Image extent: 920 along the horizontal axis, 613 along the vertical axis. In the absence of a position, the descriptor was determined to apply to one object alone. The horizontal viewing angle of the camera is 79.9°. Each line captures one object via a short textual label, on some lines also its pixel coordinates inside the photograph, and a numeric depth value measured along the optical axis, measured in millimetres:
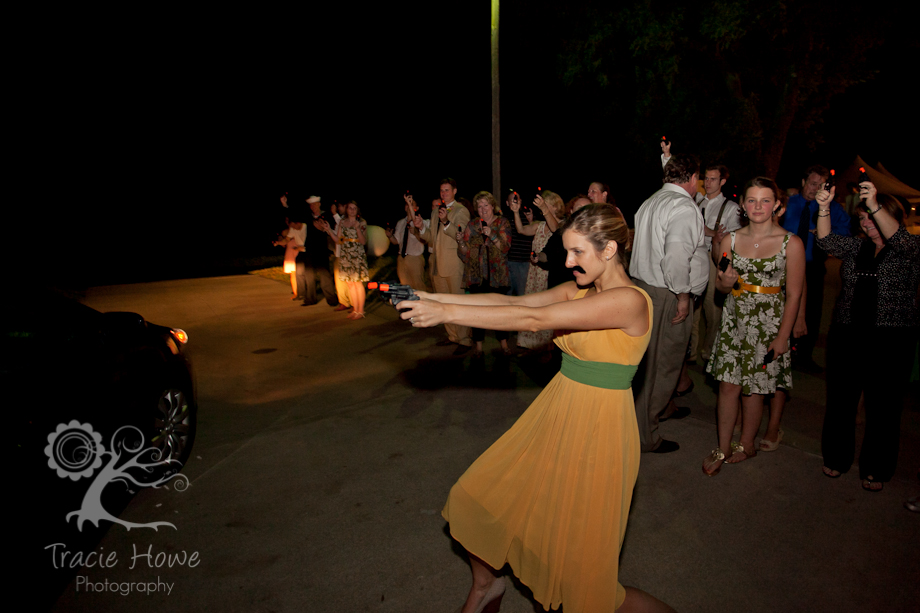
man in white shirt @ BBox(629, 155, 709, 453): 4234
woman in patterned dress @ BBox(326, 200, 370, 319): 9766
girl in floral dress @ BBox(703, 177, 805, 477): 3916
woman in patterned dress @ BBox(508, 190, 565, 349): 6309
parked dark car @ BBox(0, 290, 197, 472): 3117
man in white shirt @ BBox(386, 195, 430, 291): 9117
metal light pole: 10727
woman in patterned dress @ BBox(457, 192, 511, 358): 7012
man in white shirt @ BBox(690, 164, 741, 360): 6090
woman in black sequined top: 3707
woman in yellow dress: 2285
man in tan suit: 7471
